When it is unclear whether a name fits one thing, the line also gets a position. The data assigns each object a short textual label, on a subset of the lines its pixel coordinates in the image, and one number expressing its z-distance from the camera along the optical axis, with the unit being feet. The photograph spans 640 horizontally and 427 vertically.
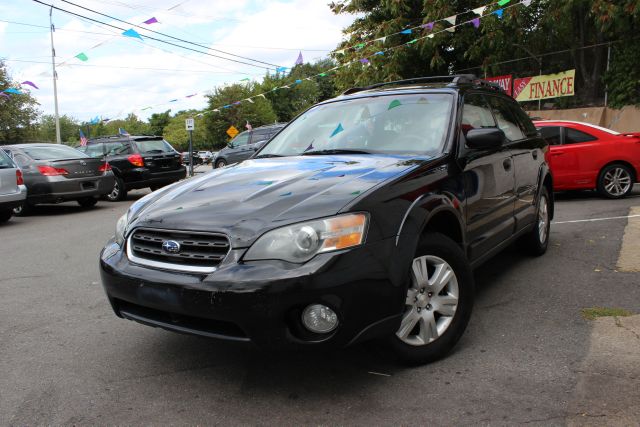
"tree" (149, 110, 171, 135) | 360.28
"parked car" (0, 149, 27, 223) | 32.14
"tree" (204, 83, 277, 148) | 230.89
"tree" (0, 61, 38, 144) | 117.80
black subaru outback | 8.58
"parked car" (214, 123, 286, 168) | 67.21
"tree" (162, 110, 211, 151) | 273.95
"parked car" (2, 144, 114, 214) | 36.78
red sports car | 31.50
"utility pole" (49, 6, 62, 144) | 104.58
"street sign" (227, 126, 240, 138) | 105.73
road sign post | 71.20
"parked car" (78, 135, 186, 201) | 45.44
